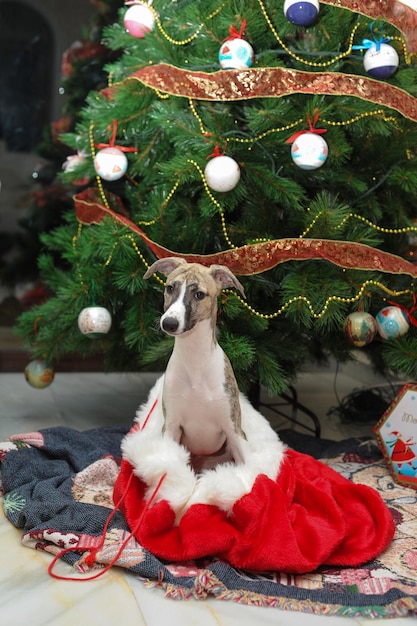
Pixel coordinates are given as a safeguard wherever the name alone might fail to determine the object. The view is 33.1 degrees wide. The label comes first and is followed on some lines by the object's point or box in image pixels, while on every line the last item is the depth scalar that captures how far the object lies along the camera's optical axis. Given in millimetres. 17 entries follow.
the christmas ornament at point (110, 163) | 2074
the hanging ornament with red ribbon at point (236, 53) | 1906
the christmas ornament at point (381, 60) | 1866
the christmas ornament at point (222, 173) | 1843
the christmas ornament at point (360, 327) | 1908
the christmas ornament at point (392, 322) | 1938
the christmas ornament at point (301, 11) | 1833
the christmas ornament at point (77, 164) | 2258
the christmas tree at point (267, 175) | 1886
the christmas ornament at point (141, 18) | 2148
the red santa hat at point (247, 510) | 1395
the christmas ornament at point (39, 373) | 2324
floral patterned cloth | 1296
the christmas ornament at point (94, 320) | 2068
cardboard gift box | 1914
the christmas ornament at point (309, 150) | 1807
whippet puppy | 1481
